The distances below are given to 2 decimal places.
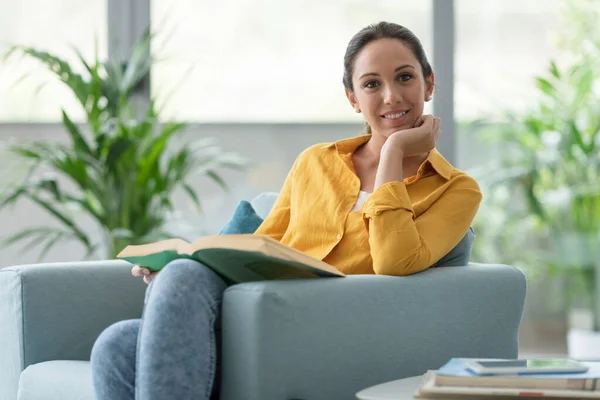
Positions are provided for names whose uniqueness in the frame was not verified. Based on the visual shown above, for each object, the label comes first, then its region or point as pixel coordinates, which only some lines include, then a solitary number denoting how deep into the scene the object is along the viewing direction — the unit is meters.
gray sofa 2.52
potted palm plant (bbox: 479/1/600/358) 4.57
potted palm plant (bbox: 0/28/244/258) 3.87
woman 2.52
